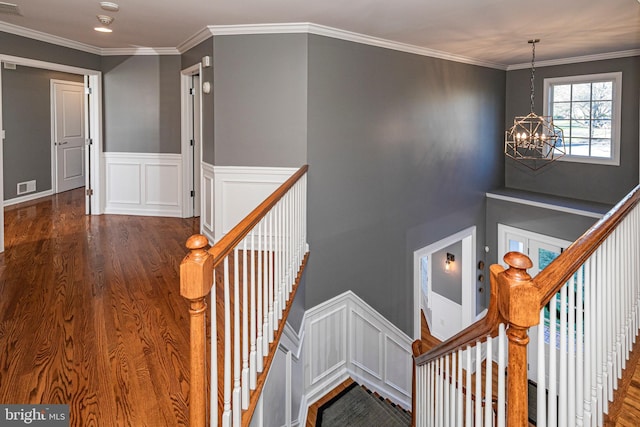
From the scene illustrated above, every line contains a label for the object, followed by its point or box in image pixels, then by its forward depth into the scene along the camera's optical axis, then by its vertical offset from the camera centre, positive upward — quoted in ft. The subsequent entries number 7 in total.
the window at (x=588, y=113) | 20.52 +3.06
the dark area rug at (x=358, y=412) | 14.40 -7.78
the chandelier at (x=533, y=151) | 22.54 +1.33
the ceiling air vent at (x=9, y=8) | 12.57 +4.82
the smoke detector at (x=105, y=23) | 13.50 +4.83
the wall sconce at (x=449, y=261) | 26.27 -4.97
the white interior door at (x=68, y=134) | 24.63 +2.43
